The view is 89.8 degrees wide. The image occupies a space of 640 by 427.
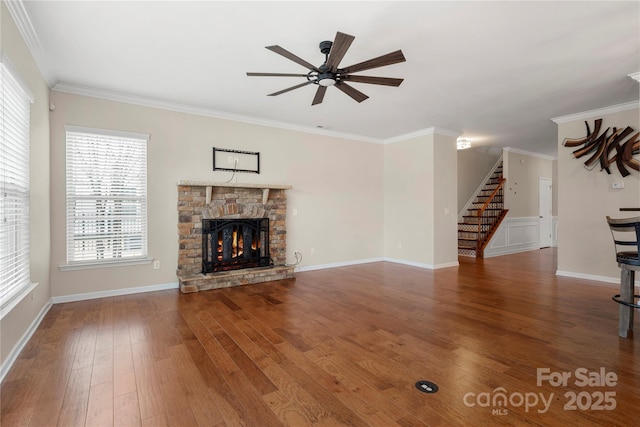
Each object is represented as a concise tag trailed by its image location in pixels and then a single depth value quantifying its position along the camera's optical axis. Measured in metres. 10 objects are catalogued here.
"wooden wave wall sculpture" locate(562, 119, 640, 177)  4.64
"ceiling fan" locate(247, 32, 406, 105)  2.41
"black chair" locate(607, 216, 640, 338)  2.68
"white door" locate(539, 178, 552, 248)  9.10
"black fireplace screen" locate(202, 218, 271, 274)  4.86
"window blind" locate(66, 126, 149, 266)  4.05
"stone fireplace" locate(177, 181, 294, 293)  4.69
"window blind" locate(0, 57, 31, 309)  2.36
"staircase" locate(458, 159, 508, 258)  7.77
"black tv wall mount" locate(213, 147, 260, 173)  5.06
